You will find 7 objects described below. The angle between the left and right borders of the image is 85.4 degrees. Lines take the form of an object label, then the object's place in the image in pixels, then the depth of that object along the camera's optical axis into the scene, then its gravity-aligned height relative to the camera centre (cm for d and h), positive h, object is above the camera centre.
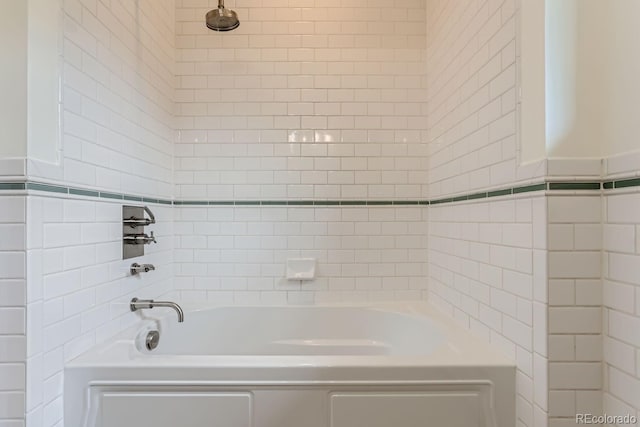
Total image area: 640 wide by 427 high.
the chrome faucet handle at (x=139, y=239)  167 -11
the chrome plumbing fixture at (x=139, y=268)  172 -26
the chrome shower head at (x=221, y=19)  172 +99
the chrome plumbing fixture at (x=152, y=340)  168 -61
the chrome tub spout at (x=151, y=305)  173 -45
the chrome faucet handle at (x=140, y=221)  169 -2
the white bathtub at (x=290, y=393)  122 -63
